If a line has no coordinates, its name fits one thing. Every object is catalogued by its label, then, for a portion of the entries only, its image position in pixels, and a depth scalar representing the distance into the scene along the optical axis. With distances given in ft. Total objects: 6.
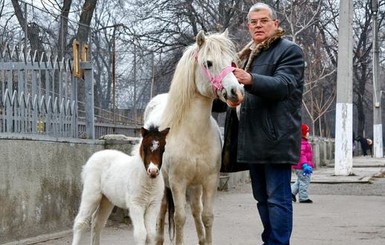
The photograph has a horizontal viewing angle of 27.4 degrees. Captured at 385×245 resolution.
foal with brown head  23.08
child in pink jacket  46.68
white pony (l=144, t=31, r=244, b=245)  23.63
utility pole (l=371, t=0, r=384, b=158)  130.52
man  19.92
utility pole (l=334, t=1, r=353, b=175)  66.44
